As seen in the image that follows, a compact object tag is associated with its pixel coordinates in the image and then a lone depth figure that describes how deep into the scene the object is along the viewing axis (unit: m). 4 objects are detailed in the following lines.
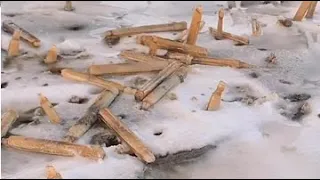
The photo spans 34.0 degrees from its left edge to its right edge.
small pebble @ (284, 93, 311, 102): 2.32
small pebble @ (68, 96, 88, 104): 2.28
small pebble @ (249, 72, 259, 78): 2.51
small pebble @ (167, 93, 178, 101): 2.29
